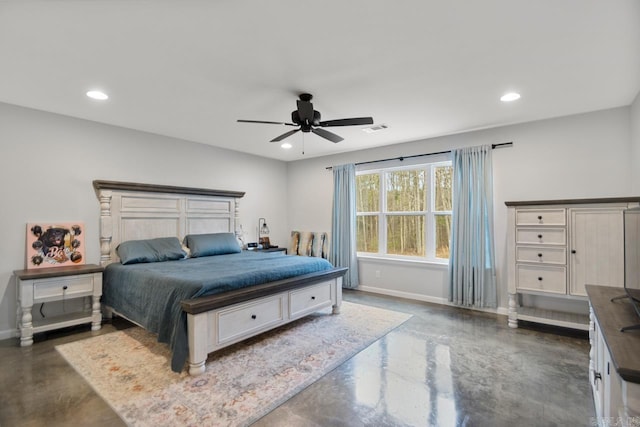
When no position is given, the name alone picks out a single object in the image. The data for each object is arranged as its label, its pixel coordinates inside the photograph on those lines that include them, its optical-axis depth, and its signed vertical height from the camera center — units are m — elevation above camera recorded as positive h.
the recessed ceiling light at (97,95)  3.00 +1.18
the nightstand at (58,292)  3.13 -0.78
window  4.77 +0.12
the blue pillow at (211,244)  4.55 -0.39
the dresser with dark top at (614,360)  1.12 -0.56
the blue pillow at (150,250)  3.83 -0.42
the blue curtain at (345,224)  5.47 -0.10
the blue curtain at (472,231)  4.16 -0.18
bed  2.67 -0.57
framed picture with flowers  3.47 -0.30
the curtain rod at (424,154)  4.08 +0.95
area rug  2.10 -1.26
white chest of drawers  3.12 -0.37
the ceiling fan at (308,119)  2.96 +0.96
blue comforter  2.66 -0.62
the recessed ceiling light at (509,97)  3.05 +1.19
